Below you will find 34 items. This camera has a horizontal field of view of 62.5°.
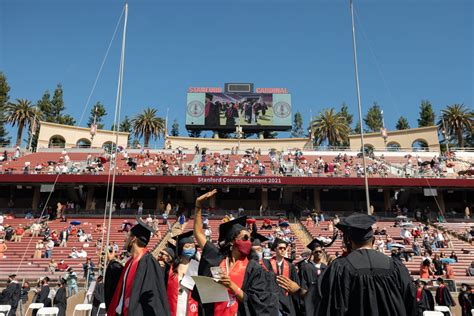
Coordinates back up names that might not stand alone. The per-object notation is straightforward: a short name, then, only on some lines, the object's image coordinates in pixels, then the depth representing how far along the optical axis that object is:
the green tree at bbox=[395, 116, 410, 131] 82.69
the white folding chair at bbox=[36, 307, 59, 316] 10.72
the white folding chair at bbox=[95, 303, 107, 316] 12.01
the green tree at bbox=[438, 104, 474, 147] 62.59
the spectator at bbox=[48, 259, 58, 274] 21.71
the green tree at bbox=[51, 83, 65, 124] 80.25
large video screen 60.22
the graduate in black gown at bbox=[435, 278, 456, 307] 14.17
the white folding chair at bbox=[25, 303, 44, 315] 12.14
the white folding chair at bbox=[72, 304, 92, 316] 11.64
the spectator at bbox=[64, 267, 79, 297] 18.70
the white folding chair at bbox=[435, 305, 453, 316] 12.72
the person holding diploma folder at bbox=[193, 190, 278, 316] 4.56
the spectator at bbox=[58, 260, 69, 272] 22.76
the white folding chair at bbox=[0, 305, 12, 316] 11.81
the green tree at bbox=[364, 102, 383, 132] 85.50
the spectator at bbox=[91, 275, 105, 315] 12.08
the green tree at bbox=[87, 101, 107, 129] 85.60
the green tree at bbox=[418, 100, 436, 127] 78.19
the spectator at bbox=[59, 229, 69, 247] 26.81
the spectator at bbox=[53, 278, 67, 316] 12.89
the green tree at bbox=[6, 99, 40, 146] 64.19
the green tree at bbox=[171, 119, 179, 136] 98.25
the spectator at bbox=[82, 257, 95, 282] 20.47
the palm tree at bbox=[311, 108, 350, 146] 66.19
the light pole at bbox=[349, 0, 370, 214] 18.92
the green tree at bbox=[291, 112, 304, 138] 103.30
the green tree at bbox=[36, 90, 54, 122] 79.04
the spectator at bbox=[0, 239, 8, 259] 24.37
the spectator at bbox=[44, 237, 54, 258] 24.84
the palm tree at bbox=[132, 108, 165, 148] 69.12
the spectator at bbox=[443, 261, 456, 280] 20.33
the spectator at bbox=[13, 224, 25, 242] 27.77
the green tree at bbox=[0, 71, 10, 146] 71.12
